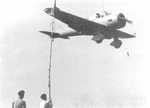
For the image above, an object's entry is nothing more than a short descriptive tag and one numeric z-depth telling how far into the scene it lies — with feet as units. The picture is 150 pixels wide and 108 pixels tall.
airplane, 96.63
